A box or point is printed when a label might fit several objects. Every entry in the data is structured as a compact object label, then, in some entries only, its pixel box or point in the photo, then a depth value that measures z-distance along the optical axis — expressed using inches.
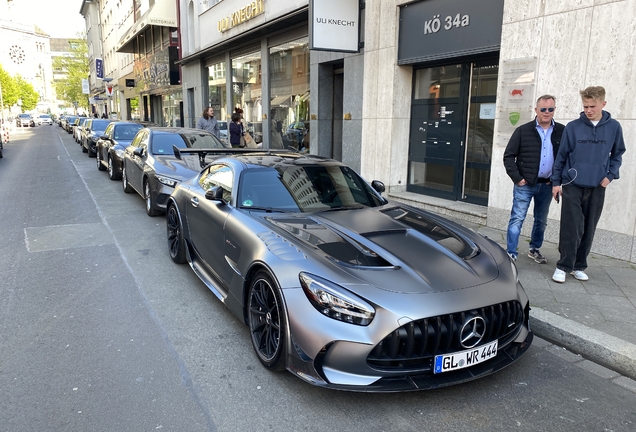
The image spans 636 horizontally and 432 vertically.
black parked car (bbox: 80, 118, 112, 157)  786.2
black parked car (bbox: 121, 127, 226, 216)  320.5
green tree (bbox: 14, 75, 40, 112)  3508.9
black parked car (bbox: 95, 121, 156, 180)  502.6
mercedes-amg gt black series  112.5
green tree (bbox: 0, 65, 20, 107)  2881.4
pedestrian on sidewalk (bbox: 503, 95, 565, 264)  213.2
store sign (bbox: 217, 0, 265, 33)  568.7
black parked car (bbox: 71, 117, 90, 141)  1169.9
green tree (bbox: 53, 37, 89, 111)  3166.8
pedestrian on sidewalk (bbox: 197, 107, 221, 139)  523.8
